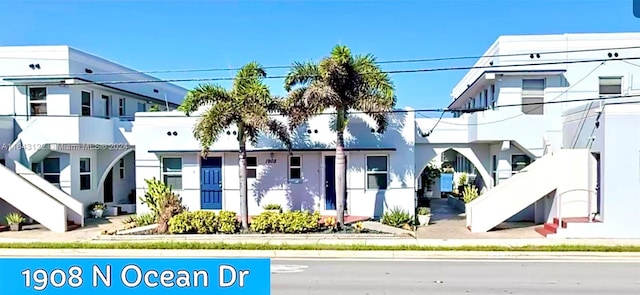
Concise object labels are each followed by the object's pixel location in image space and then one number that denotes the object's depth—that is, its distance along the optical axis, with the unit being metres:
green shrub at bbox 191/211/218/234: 15.21
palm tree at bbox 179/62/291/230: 14.59
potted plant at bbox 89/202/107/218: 19.75
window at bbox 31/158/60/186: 19.41
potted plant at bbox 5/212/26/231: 16.67
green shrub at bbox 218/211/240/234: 15.21
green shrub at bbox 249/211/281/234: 15.17
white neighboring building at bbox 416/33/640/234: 17.80
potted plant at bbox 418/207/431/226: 17.09
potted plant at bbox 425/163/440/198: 26.08
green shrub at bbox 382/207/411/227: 16.77
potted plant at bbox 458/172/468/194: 24.55
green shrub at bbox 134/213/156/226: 17.45
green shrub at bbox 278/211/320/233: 15.11
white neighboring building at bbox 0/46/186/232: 16.73
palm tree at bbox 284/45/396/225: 14.38
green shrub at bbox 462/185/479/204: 19.44
